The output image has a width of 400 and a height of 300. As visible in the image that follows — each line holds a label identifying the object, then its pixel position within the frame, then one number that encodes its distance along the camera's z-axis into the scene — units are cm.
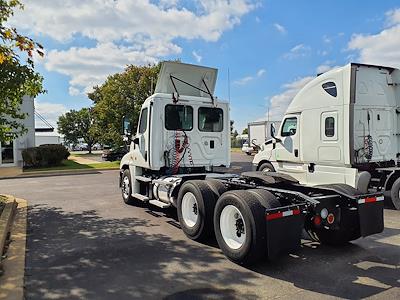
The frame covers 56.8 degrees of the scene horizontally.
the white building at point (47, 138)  4419
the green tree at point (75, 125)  6184
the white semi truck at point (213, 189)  486
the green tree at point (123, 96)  2455
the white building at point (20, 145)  2542
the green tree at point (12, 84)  786
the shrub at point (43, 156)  2344
